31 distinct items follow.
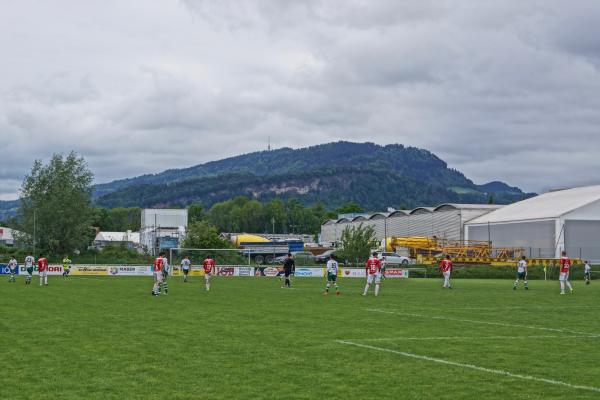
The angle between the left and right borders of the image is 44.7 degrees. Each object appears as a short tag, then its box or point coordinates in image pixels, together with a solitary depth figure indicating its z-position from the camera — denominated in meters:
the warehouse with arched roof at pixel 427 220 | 94.18
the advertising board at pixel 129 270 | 64.56
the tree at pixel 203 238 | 87.81
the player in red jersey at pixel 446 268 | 42.59
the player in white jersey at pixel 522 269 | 43.75
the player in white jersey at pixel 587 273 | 55.04
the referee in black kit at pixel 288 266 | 41.12
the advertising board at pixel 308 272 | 64.94
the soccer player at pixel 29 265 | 45.98
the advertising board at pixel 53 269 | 62.66
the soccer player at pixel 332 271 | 36.69
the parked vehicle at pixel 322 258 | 88.74
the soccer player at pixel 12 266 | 49.20
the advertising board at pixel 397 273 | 64.62
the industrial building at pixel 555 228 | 76.75
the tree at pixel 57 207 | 86.25
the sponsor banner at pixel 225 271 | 64.88
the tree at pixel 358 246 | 81.62
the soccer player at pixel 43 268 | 43.15
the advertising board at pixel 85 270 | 63.90
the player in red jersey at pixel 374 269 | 33.19
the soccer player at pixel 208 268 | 38.81
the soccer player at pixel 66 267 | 61.60
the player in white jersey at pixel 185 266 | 50.29
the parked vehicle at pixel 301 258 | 80.44
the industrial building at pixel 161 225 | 110.51
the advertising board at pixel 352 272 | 65.00
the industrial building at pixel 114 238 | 146.20
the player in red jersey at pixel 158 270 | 32.72
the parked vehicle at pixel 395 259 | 80.93
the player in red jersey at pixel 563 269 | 36.84
